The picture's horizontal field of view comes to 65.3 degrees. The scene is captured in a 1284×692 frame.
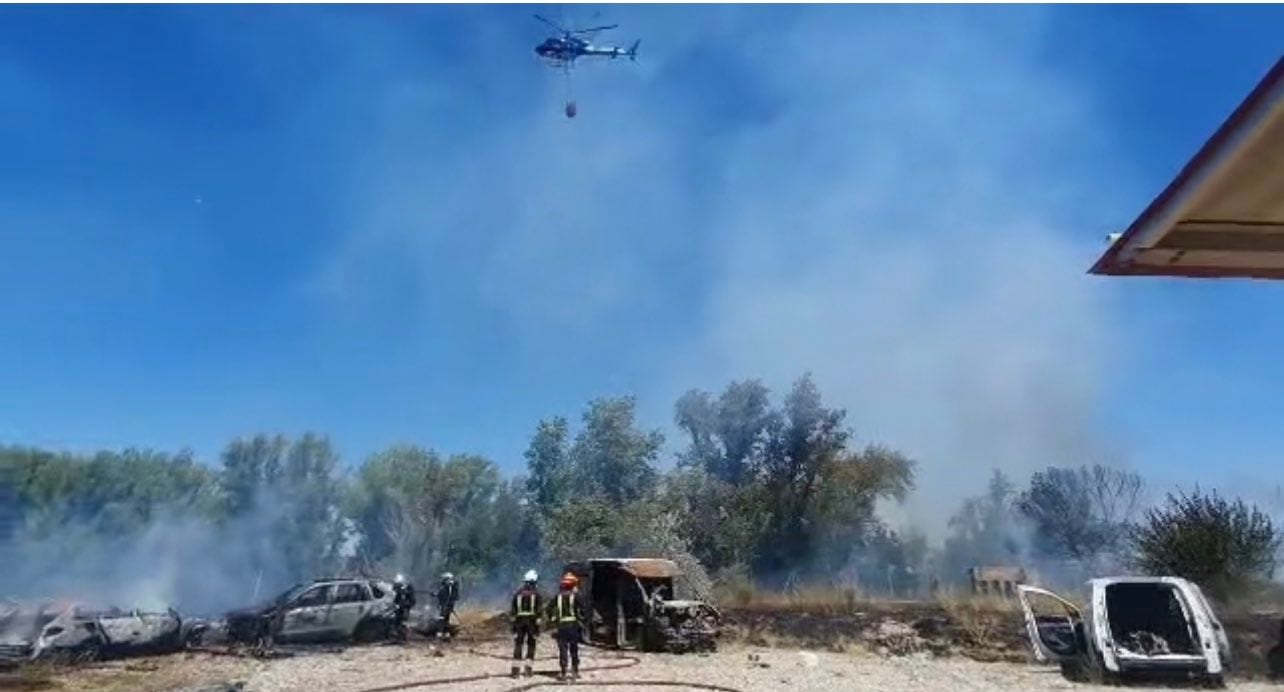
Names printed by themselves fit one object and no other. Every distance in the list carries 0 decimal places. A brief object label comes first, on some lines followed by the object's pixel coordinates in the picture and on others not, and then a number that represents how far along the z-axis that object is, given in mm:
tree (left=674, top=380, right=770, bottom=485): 52906
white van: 14438
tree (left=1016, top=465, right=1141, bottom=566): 57344
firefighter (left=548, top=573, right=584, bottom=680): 15656
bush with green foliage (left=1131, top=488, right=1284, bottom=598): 22719
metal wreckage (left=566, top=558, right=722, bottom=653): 20141
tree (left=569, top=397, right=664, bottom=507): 49531
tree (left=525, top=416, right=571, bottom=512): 51406
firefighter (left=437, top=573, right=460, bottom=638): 23203
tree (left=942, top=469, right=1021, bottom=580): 70062
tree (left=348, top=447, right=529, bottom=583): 53125
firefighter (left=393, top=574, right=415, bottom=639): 22578
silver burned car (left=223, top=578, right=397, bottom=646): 20672
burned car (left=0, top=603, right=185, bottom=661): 17734
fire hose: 14195
